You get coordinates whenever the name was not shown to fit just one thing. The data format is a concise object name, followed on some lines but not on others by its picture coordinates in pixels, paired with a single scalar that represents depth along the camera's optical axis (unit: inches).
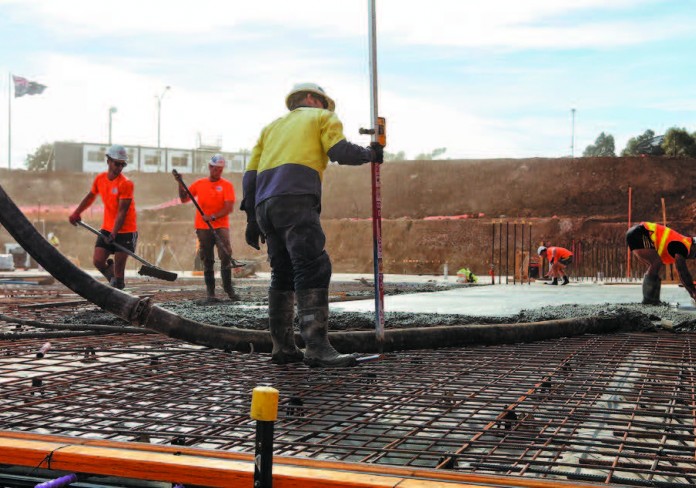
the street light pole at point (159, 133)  2106.9
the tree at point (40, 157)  2807.6
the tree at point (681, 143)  1920.5
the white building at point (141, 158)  2432.3
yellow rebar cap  66.6
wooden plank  73.2
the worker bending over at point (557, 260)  722.8
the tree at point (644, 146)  2011.6
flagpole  1795.0
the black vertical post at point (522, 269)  728.3
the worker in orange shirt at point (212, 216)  327.9
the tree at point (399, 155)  3344.5
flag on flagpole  1750.7
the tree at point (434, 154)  3000.7
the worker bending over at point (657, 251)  324.2
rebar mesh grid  94.7
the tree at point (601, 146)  2598.4
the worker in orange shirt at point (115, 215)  300.7
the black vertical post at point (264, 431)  66.7
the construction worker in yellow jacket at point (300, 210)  156.7
